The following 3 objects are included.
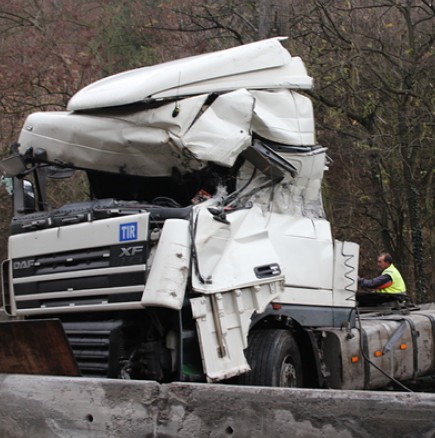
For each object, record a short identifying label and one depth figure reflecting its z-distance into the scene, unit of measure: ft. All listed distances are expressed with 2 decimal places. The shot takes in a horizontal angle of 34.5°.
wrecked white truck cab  17.28
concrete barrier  10.76
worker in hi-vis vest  30.17
